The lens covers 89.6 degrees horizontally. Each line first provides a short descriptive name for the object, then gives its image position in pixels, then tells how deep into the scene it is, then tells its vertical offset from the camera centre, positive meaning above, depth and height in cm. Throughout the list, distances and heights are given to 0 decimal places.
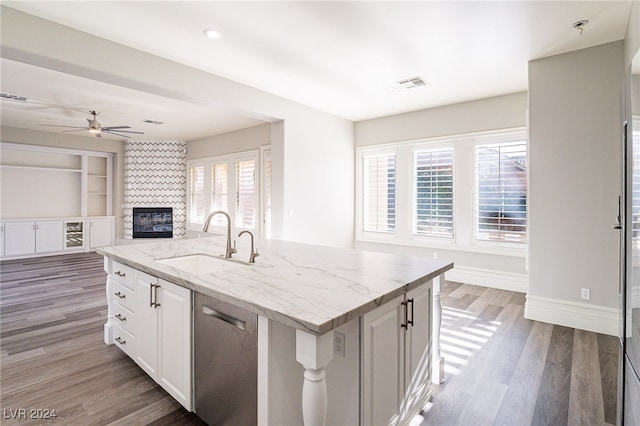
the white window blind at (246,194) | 660 +39
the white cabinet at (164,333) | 181 -74
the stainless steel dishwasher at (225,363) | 145 -74
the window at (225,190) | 663 +52
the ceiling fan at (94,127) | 528 +145
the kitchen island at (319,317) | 123 -46
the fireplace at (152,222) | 779 -23
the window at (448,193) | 453 +33
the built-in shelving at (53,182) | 695 +71
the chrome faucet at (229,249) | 225 -25
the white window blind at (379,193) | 578 +38
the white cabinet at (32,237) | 662 -53
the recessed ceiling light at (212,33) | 286 +162
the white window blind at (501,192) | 444 +31
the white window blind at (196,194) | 784 +46
